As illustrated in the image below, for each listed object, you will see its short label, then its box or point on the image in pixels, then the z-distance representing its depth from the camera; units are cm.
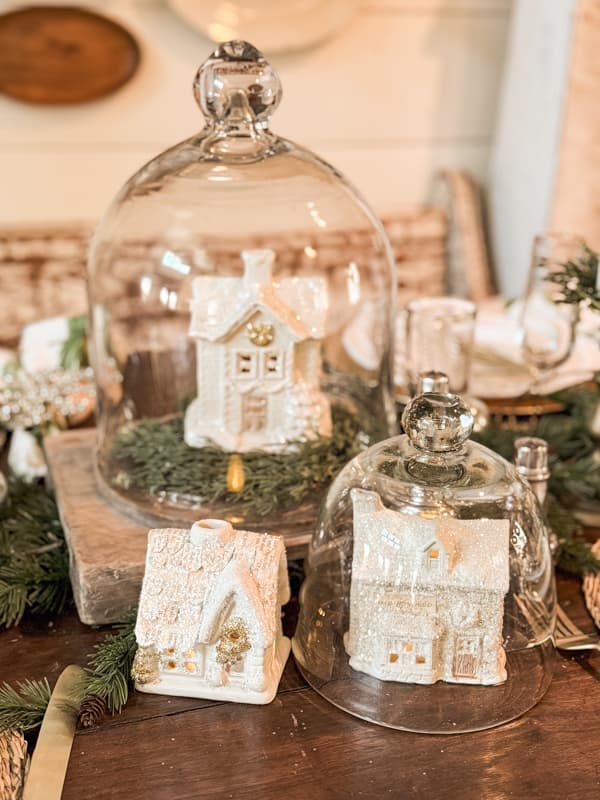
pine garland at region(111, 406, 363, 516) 103
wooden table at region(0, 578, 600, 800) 71
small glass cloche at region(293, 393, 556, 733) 78
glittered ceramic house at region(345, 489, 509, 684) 77
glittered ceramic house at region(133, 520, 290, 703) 79
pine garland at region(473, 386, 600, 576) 105
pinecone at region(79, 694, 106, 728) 78
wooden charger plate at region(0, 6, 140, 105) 219
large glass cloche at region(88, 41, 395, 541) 103
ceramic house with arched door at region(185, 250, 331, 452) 104
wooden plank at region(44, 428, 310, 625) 92
